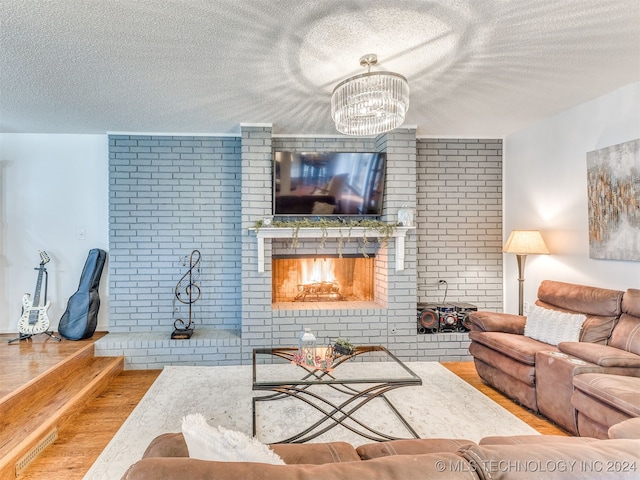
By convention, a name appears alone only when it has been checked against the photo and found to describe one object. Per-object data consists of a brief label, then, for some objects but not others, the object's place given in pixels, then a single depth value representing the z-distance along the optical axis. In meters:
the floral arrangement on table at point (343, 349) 2.54
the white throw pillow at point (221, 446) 0.93
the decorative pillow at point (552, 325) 2.67
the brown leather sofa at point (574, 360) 1.98
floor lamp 3.36
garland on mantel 3.63
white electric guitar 3.44
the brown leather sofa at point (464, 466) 0.79
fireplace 4.20
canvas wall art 2.64
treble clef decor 3.89
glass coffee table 2.15
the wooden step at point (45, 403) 2.01
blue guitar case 3.57
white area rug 2.25
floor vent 1.96
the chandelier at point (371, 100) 2.07
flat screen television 3.78
